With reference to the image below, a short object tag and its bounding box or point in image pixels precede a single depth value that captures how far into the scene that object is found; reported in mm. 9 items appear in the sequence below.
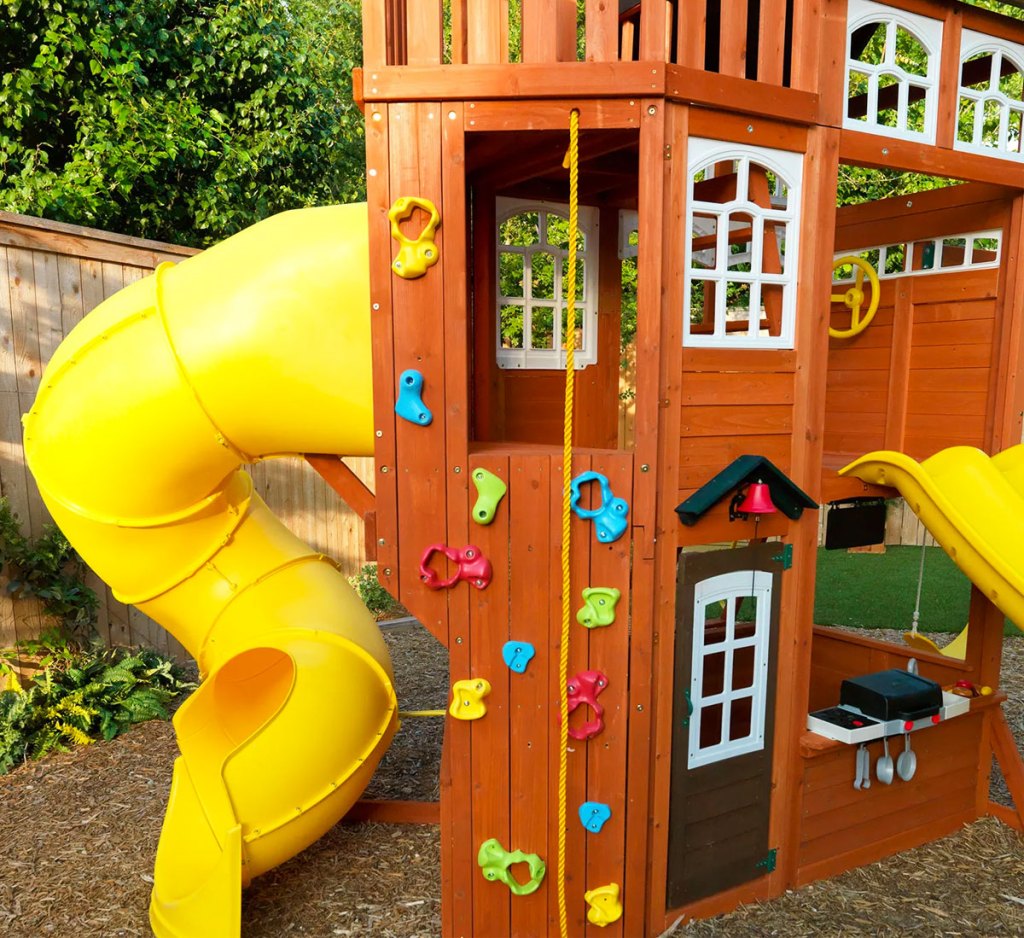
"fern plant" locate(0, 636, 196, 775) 4703
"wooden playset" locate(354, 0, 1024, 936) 2867
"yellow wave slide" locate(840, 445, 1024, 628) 3436
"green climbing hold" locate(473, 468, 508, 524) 3016
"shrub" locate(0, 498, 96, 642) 4820
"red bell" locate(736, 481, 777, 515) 3160
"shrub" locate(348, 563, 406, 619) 7590
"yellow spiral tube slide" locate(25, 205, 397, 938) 3035
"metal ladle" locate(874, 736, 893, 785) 3773
